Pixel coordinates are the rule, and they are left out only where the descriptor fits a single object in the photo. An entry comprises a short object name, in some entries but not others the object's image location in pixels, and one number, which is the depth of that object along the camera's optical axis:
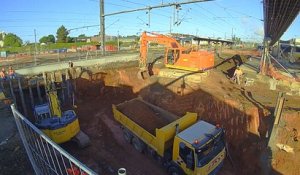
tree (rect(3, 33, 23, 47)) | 42.04
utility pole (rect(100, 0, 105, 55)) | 20.79
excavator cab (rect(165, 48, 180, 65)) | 17.66
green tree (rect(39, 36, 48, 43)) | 50.34
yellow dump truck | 7.46
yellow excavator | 9.02
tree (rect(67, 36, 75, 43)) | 47.47
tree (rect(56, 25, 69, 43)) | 45.08
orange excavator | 16.65
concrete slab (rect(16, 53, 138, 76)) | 15.06
